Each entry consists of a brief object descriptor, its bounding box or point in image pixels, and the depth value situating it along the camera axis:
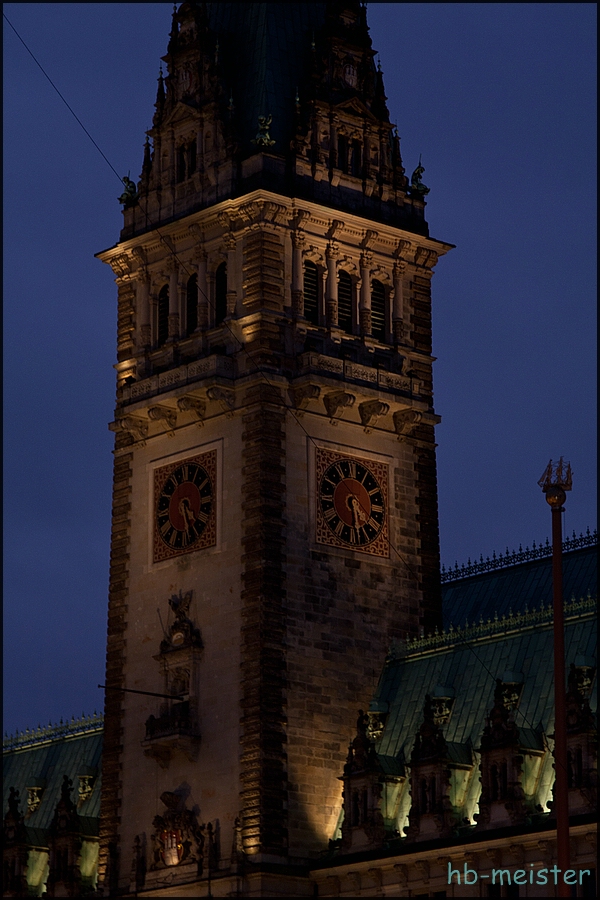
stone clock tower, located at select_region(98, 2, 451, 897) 85.25
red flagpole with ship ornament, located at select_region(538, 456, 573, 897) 60.69
